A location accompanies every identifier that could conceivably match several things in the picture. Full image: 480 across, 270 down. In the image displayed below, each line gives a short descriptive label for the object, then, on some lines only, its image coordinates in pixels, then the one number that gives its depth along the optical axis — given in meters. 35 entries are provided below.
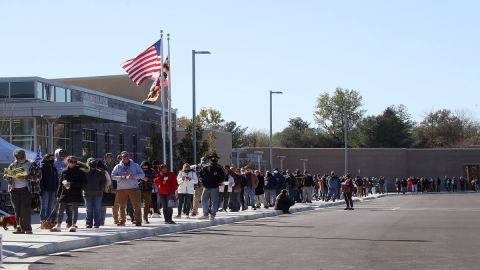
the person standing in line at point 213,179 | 27.00
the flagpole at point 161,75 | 35.24
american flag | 34.69
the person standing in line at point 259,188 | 40.33
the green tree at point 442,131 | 134.12
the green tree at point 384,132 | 124.25
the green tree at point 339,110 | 135.25
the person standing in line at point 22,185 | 19.94
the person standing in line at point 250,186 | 38.56
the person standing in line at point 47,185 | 21.73
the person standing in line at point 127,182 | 23.80
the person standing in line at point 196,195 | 30.66
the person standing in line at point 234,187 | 35.28
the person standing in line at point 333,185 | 52.78
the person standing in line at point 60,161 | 23.46
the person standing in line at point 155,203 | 29.98
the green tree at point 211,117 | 126.44
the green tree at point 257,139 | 143.12
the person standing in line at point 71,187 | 21.72
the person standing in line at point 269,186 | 41.34
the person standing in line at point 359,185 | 66.88
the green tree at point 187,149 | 63.19
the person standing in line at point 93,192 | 22.56
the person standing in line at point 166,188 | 25.59
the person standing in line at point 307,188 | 50.22
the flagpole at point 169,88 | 37.09
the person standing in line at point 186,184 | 28.86
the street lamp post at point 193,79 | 41.15
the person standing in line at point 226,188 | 34.97
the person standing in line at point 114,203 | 24.86
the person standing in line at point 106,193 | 23.20
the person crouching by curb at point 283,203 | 37.12
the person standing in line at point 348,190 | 41.56
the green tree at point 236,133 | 134.62
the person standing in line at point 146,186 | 25.70
